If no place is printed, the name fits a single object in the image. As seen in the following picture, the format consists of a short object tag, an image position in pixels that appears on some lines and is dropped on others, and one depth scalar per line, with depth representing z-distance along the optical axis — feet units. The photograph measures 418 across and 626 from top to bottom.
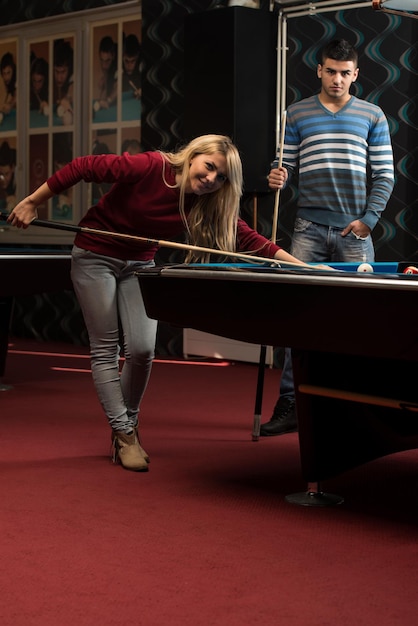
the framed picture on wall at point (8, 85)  24.63
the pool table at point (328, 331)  7.95
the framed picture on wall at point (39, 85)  23.94
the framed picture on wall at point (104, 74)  22.57
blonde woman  10.34
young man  12.94
